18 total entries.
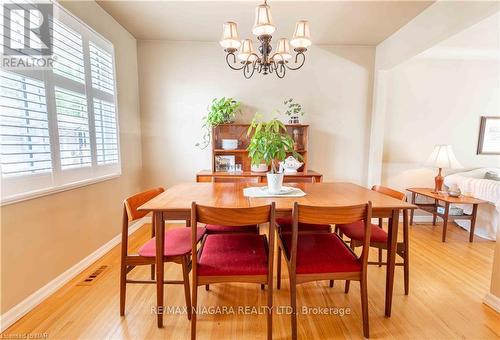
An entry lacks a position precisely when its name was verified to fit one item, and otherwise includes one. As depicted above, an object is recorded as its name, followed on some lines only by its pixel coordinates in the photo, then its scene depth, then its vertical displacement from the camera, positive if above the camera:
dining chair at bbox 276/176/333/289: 1.88 -0.71
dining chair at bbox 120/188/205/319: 1.51 -0.72
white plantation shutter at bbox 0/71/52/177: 1.50 +0.10
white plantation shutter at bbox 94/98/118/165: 2.45 +0.11
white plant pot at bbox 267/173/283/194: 1.78 -0.28
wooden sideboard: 3.15 -0.41
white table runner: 1.75 -0.37
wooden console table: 2.81 -0.72
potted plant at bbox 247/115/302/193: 1.66 +0.00
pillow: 3.27 -0.39
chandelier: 1.66 +0.80
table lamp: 3.10 -0.17
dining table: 1.43 -0.38
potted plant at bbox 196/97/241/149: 3.15 +0.44
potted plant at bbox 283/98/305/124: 3.37 +0.50
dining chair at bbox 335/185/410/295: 1.76 -0.69
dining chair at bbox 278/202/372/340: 1.30 -0.69
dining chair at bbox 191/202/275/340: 1.26 -0.69
